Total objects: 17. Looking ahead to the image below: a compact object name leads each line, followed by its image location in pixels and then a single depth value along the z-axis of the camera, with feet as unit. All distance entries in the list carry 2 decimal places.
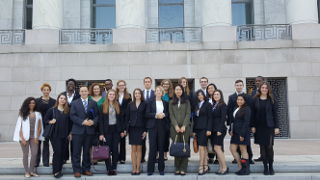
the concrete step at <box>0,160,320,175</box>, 28.68
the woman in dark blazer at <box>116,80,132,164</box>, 29.17
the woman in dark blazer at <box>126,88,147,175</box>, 27.43
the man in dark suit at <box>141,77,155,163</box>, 29.01
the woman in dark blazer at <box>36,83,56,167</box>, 29.04
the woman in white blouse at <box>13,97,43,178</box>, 27.27
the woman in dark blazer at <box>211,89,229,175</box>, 27.35
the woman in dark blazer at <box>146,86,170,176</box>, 27.25
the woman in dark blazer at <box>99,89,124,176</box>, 27.20
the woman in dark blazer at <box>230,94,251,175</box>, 27.09
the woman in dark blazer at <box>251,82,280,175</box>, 27.27
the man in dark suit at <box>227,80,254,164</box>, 28.86
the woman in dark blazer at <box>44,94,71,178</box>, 27.17
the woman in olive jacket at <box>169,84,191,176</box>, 26.91
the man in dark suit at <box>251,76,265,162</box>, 29.66
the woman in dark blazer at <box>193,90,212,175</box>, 27.35
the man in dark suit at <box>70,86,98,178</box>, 26.76
